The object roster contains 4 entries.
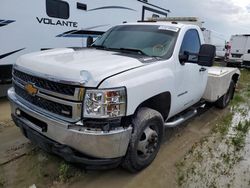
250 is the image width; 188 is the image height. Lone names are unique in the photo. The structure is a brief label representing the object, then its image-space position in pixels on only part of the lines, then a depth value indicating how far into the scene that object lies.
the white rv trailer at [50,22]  4.31
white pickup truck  1.98
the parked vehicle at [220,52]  14.99
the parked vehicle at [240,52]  11.59
